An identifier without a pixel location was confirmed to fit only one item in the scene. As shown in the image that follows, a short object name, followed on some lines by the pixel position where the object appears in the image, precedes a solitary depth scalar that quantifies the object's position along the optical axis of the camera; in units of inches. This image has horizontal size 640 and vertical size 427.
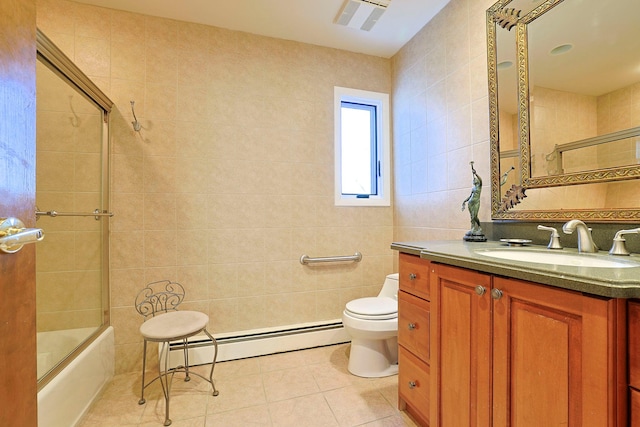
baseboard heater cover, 77.1
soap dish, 51.1
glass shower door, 59.5
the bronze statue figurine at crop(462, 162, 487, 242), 58.8
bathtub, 48.4
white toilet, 66.9
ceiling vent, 71.9
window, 94.9
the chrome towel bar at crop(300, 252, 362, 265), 89.0
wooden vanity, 24.4
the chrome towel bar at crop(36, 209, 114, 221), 60.0
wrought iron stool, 57.7
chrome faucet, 41.1
